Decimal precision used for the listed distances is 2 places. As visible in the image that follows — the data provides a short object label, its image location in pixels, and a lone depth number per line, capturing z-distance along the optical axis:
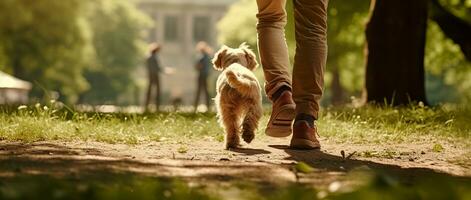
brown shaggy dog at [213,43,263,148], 6.45
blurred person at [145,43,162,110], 25.00
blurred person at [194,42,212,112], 25.95
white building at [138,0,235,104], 104.06
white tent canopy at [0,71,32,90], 41.02
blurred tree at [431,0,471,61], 15.61
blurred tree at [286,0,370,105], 24.97
